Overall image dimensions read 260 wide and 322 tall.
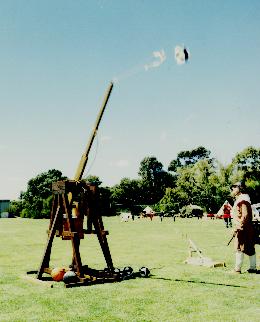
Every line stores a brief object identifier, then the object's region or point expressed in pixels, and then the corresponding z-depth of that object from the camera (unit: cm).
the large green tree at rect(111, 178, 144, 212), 9156
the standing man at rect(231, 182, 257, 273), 1111
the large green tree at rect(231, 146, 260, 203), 6650
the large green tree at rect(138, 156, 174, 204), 11231
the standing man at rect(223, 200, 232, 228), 3303
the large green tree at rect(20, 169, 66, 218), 10650
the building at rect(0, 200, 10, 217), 11085
